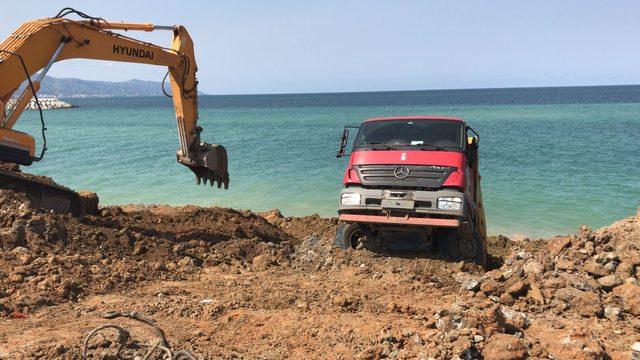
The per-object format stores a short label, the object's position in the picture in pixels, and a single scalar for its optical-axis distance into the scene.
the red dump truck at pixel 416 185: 7.82
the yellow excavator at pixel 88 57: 8.08
